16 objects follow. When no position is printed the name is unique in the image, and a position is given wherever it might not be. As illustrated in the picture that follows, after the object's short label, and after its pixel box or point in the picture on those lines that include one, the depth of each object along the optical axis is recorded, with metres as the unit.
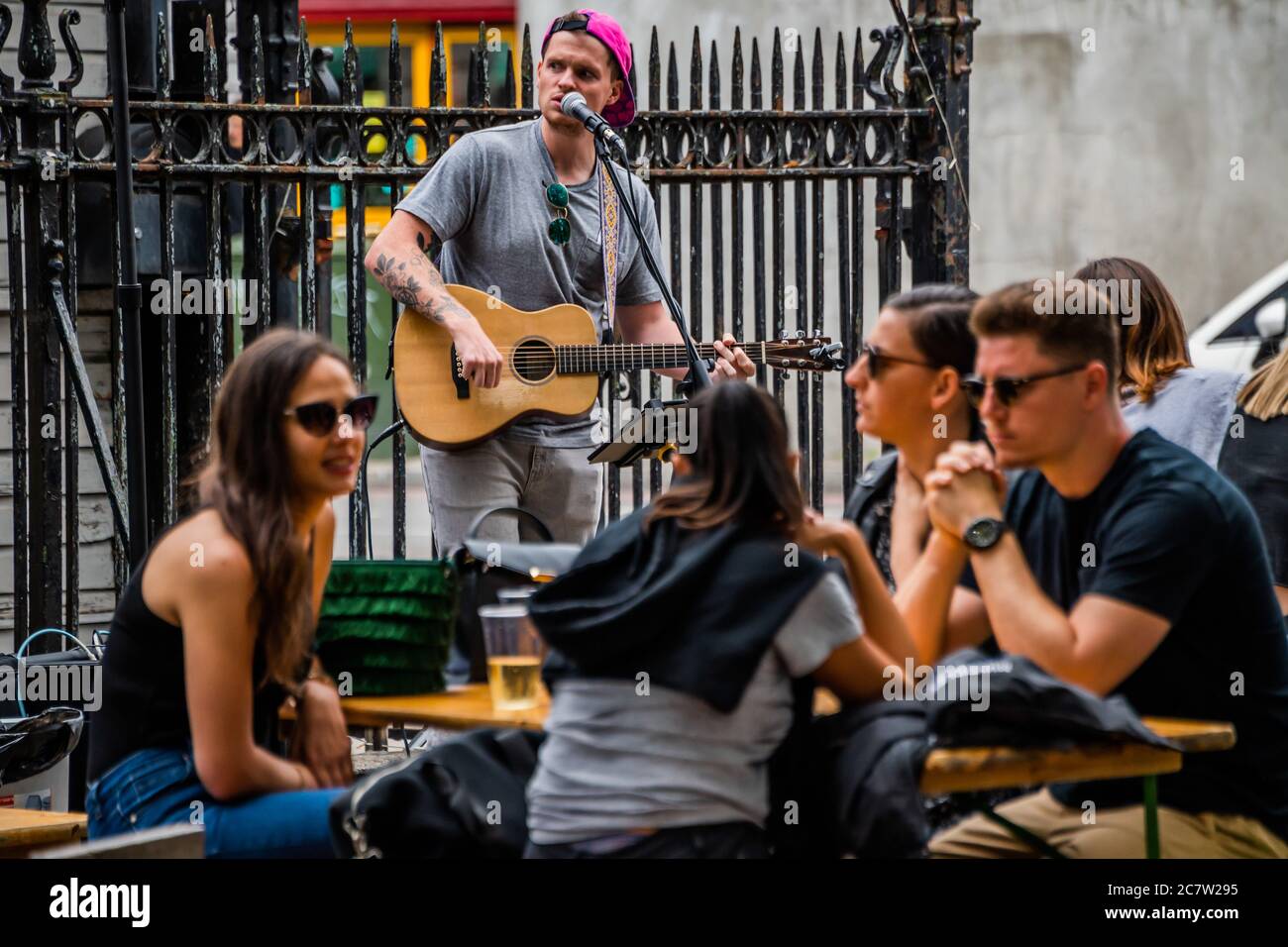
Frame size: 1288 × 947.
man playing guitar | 10.24
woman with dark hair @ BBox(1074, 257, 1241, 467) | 8.73
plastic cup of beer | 6.48
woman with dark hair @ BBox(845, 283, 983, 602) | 7.33
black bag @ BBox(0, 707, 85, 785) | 8.43
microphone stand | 9.32
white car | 19.83
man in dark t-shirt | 6.12
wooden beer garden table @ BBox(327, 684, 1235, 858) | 5.56
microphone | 9.65
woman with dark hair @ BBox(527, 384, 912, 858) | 5.68
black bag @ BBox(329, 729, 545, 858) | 5.96
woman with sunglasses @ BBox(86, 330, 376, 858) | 6.26
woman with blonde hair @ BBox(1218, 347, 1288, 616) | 8.66
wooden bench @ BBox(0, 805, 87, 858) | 6.71
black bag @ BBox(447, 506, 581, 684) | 7.19
